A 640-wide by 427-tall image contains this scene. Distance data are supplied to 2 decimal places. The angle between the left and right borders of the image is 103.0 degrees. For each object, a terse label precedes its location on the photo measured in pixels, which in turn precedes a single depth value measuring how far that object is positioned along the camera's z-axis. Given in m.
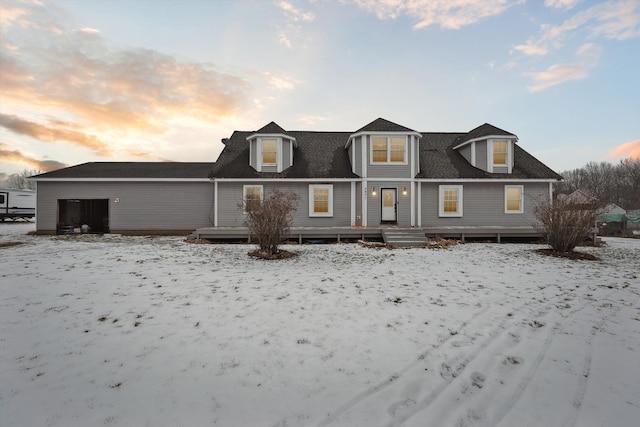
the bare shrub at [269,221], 8.45
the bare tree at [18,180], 78.38
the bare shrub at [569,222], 9.06
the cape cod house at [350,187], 14.08
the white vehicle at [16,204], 25.75
